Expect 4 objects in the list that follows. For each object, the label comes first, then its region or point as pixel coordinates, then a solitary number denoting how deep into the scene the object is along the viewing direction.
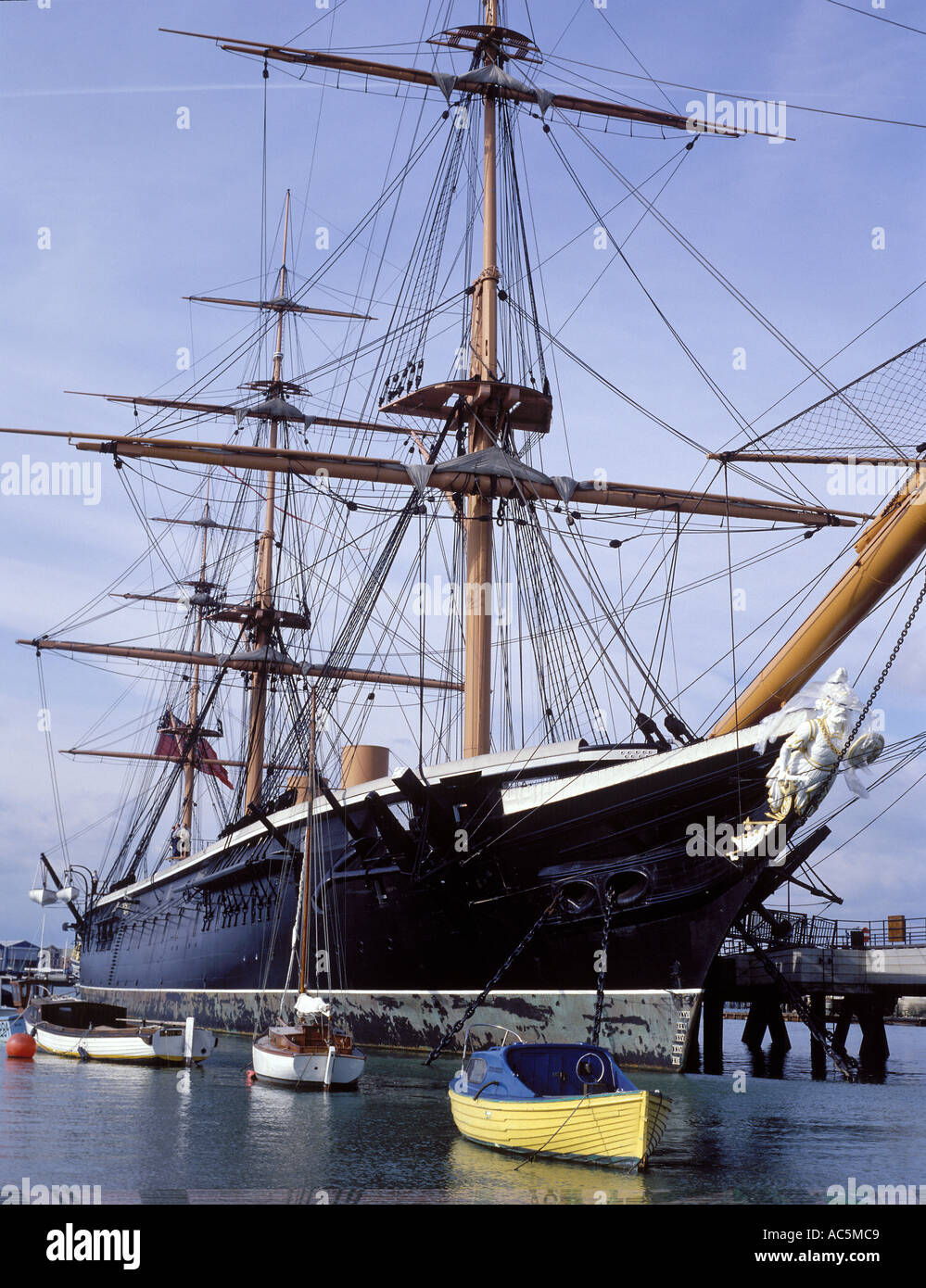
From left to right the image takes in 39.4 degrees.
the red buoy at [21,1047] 36.19
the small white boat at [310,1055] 25.12
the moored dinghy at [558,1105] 16.39
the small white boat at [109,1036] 32.00
